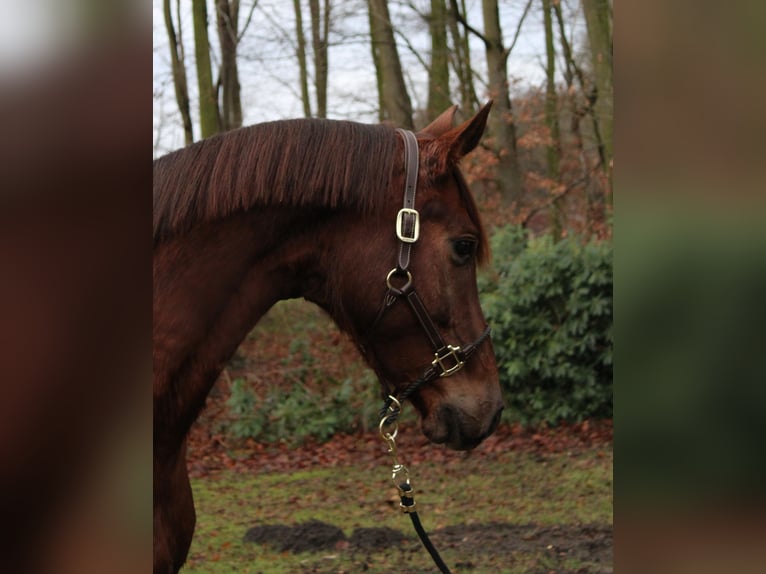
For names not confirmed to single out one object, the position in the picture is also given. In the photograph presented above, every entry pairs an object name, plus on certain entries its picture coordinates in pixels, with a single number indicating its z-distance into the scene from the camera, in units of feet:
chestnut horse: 6.75
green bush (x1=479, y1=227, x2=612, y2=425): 24.34
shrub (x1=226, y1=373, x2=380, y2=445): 25.73
